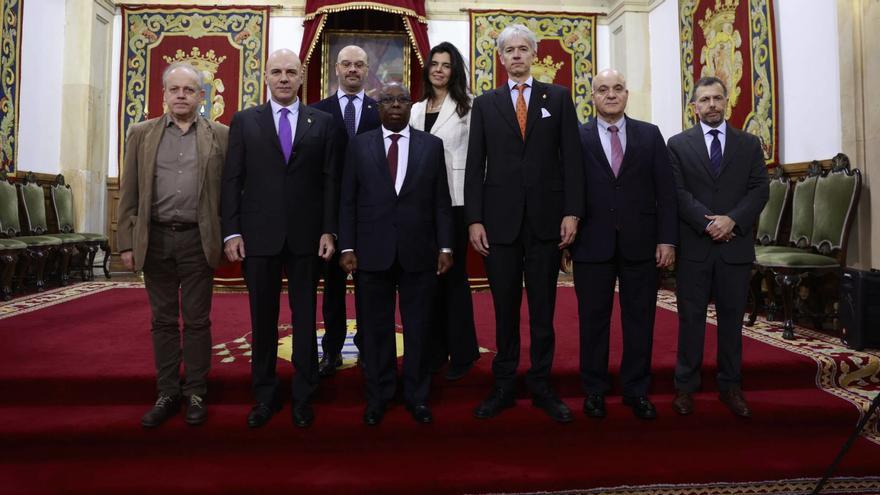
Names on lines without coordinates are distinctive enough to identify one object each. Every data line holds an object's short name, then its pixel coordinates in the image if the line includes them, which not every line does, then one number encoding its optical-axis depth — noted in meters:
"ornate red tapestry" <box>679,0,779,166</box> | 5.11
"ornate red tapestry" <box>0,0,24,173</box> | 5.94
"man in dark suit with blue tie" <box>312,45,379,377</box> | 2.67
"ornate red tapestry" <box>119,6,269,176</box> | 7.48
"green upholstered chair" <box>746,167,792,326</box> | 4.71
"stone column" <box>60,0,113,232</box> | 7.04
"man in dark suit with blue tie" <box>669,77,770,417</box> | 2.49
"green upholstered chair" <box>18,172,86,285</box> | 6.03
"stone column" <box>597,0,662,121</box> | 7.40
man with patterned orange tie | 2.36
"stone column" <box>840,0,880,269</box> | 4.00
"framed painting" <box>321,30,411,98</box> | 7.45
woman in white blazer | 2.62
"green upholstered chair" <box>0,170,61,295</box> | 5.41
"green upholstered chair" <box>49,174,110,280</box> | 6.54
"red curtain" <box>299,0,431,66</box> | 6.95
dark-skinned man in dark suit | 2.34
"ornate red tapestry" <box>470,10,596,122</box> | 7.67
